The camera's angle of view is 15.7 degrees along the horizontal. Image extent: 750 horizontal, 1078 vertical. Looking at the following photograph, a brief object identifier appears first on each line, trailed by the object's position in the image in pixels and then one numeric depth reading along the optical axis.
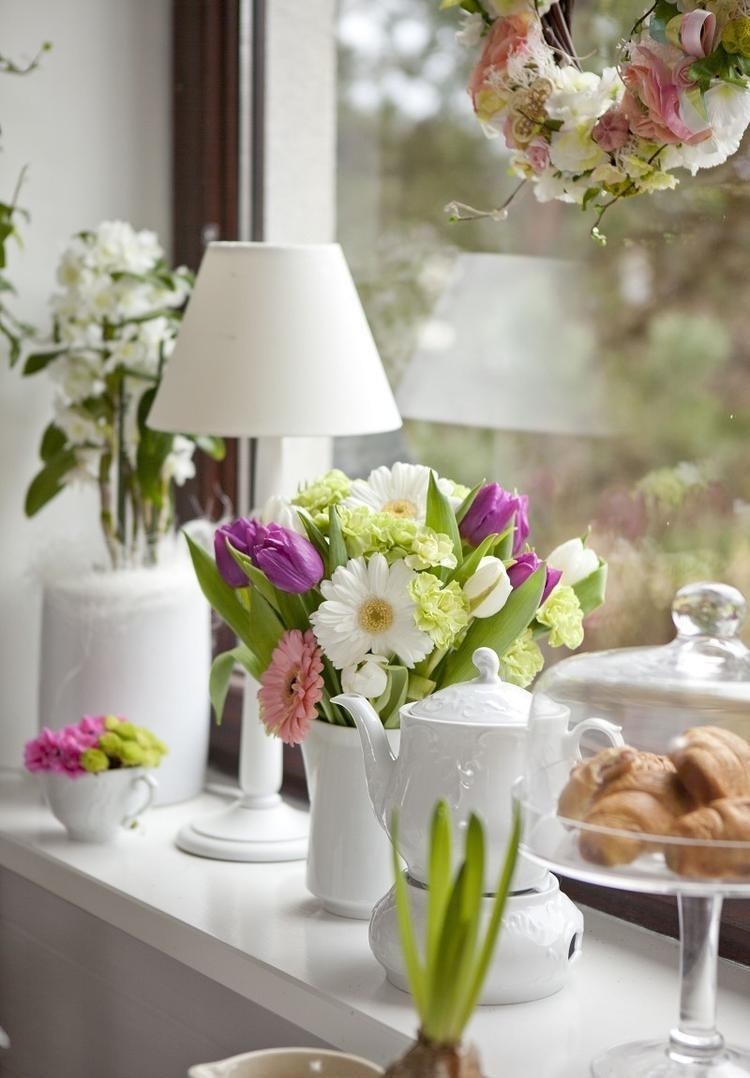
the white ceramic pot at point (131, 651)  2.71
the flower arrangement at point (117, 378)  2.78
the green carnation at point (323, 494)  2.41
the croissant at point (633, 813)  2.02
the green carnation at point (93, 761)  2.59
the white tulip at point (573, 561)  2.40
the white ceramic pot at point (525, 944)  2.22
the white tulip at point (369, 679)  2.31
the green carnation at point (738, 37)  2.13
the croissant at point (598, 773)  2.06
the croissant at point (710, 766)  2.03
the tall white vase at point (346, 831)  2.39
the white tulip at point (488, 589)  2.29
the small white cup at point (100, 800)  2.61
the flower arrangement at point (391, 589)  2.30
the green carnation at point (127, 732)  2.63
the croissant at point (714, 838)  2.00
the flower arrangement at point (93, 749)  2.60
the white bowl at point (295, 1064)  2.10
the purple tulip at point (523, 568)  2.33
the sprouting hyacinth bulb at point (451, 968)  1.94
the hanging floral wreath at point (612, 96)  2.15
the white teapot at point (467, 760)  2.21
